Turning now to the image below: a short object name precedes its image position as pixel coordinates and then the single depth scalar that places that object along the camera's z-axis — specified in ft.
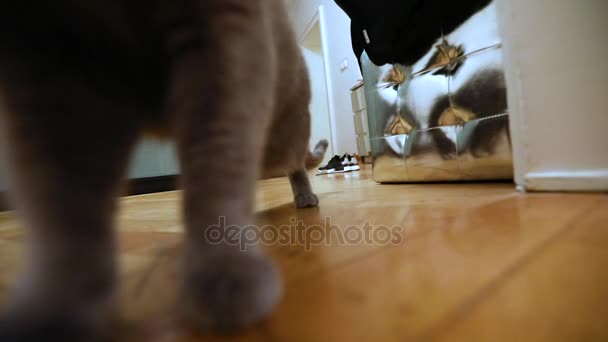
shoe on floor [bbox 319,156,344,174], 10.98
